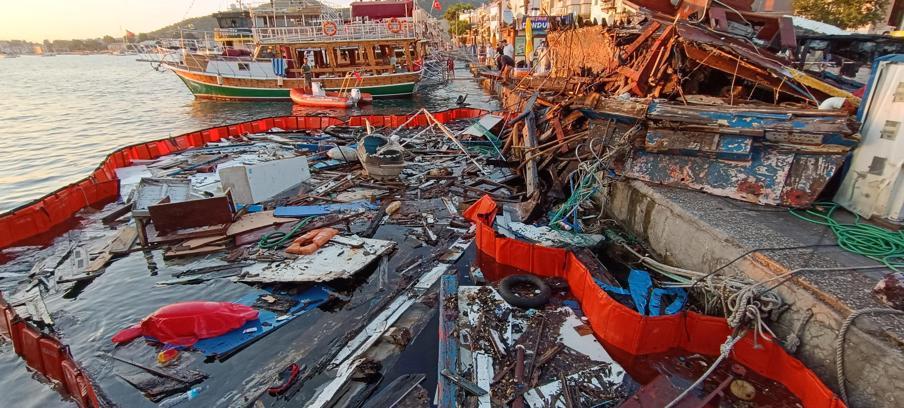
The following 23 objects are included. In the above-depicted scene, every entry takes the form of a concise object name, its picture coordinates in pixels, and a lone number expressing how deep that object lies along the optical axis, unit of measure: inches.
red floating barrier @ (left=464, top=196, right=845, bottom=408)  170.5
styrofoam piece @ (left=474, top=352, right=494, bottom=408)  183.2
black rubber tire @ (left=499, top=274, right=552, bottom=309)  249.7
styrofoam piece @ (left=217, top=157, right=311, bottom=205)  427.8
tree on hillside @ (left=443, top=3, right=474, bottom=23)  3983.3
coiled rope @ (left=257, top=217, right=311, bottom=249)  354.3
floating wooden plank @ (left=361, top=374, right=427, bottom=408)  196.9
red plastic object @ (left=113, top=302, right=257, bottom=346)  239.9
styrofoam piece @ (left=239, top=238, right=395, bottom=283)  292.2
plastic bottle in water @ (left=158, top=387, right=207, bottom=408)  201.9
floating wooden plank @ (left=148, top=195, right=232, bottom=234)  355.6
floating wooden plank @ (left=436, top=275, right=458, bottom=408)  185.0
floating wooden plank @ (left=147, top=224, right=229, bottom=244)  361.1
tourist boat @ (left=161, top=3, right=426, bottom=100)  1258.0
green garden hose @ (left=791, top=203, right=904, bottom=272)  189.5
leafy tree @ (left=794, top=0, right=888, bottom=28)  770.2
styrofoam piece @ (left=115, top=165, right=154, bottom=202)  480.7
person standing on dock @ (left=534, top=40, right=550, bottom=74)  913.5
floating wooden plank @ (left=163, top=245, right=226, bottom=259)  343.3
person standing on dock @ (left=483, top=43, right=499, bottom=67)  1884.8
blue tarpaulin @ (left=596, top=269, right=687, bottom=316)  237.1
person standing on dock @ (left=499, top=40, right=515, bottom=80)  1153.9
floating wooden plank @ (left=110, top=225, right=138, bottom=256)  349.1
